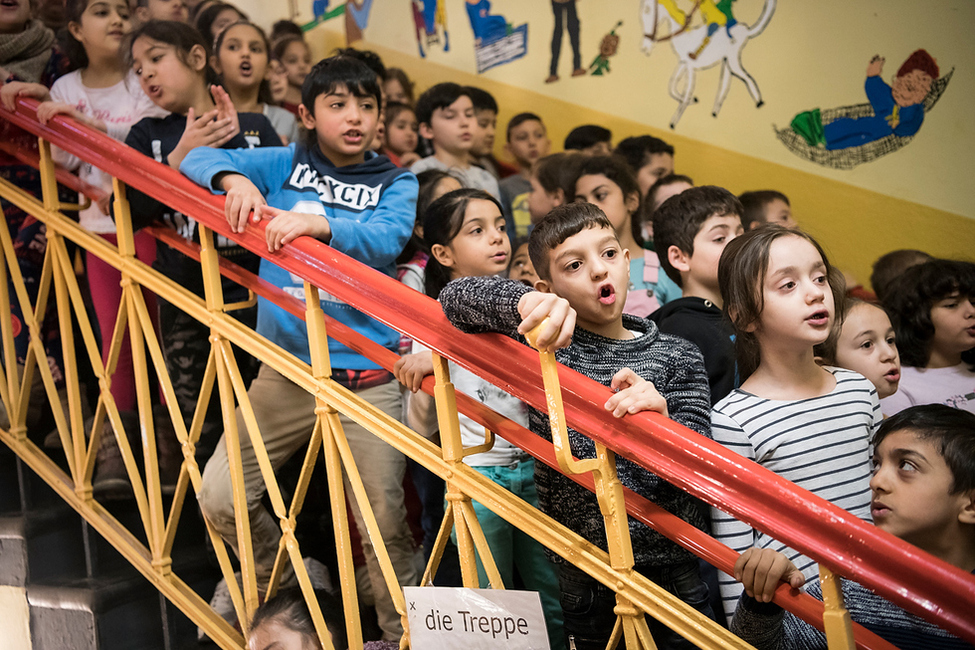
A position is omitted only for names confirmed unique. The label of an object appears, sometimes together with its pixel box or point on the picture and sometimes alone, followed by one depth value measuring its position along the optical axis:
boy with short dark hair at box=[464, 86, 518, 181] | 4.43
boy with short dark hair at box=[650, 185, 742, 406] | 2.14
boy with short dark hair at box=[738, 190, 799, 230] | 3.59
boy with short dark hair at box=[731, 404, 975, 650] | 1.39
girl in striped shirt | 1.62
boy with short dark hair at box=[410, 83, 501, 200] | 4.07
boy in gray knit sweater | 1.56
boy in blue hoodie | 2.01
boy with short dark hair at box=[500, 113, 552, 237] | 4.38
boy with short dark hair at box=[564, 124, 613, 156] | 4.48
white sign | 1.32
